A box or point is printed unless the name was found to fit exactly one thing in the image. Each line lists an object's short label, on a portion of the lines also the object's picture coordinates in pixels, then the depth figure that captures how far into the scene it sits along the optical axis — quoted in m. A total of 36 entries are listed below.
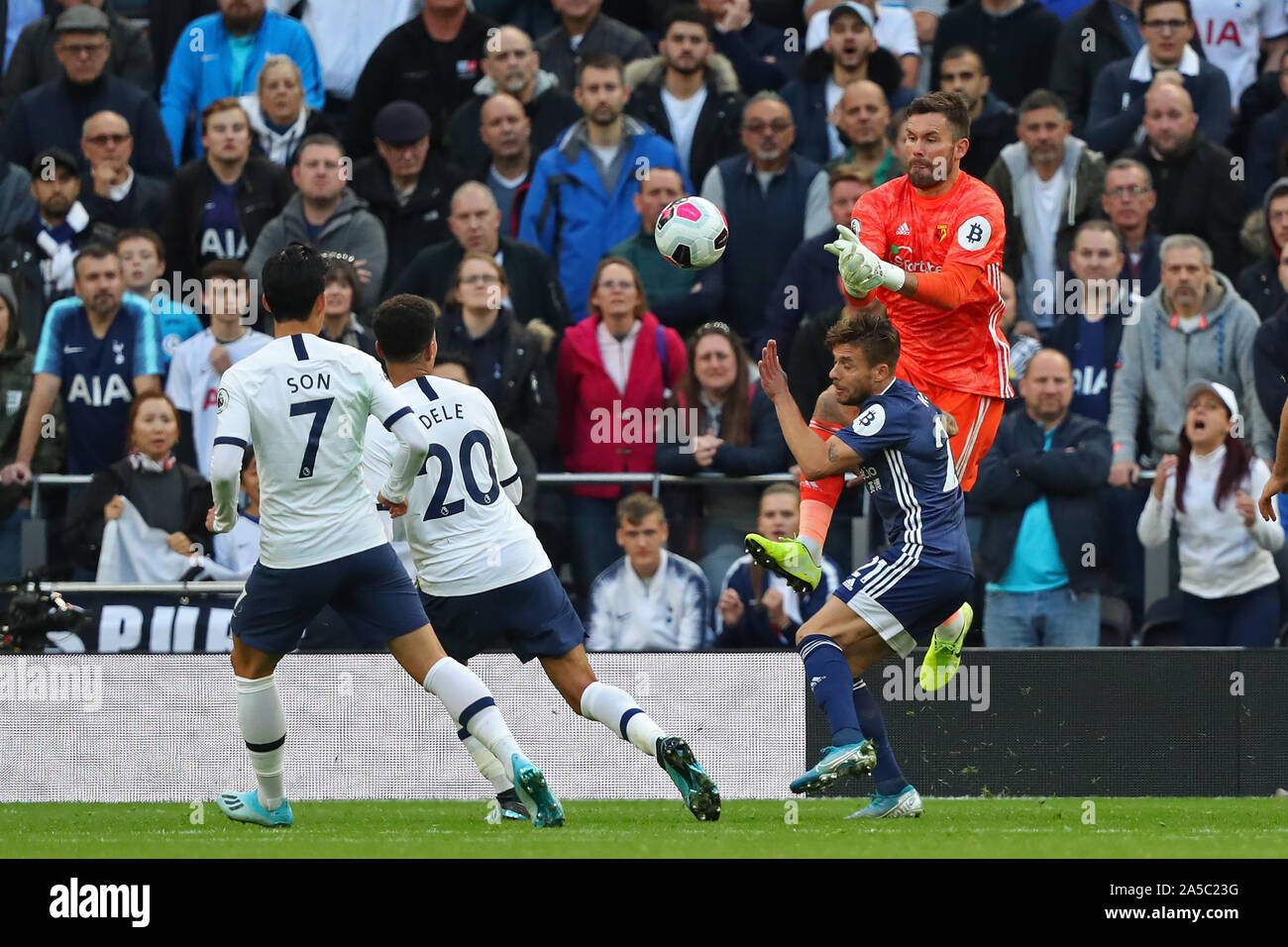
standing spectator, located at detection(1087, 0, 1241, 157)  13.62
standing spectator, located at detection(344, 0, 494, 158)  14.52
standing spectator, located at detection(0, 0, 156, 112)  15.05
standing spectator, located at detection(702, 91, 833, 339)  13.16
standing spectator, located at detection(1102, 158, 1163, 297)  12.86
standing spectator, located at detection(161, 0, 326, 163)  14.56
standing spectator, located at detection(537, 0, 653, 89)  14.52
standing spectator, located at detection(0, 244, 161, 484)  12.71
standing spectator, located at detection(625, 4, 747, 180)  13.77
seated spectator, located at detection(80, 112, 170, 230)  13.95
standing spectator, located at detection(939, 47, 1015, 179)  13.52
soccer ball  9.16
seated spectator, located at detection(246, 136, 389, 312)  13.17
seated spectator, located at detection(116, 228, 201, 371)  13.17
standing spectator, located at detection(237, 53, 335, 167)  13.93
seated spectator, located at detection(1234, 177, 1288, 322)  12.57
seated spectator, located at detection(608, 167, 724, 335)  12.86
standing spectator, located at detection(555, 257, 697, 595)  12.30
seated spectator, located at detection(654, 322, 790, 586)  11.96
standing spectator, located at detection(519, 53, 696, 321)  13.32
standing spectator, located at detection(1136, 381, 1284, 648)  11.27
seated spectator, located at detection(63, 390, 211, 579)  11.91
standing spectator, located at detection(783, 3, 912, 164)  13.70
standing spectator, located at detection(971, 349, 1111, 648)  11.59
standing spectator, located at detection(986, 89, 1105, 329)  12.97
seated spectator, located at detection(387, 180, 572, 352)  12.98
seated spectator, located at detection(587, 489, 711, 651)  11.47
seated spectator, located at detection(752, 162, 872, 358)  12.65
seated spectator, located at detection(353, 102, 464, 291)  13.55
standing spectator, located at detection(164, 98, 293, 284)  13.53
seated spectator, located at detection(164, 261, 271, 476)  12.68
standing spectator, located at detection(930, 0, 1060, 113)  14.36
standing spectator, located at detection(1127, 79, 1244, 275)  13.25
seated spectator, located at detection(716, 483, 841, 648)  11.31
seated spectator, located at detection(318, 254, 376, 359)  12.20
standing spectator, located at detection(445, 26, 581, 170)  13.96
